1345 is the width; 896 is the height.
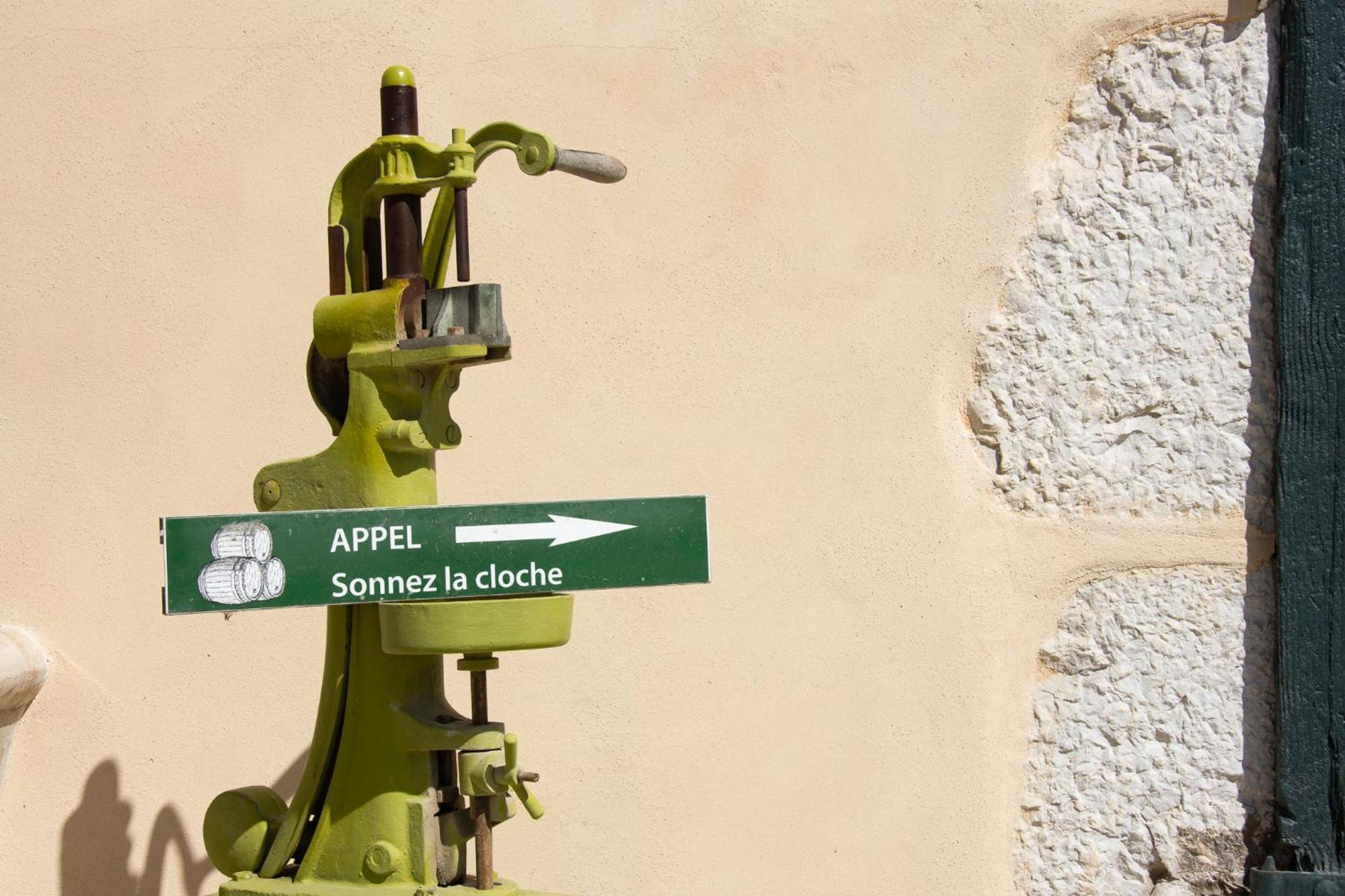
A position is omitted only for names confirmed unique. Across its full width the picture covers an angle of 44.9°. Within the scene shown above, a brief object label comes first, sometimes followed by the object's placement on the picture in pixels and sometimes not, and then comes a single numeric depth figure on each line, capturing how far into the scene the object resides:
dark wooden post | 2.87
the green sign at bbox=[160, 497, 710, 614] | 1.93
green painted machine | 2.04
